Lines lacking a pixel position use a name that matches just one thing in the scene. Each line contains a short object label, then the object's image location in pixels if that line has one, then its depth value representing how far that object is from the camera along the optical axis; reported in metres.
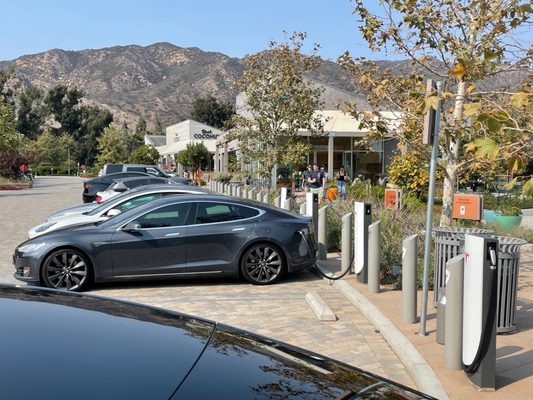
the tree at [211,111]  118.62
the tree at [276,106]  19.84
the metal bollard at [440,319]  5.68
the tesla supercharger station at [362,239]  8.71
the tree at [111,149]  93.62
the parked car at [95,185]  22.70
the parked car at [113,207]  10.53
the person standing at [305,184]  25.88
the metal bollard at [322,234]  10.66
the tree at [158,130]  154.50
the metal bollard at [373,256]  7.94
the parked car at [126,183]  18.72
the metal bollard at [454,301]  4.92
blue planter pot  16.53
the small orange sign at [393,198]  13.08
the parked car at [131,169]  28.47
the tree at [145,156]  76.75
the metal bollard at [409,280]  6.46
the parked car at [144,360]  1.83
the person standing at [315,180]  24.67
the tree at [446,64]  8.16
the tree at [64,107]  112.88
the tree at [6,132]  44.62
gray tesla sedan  8.57
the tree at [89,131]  112.75
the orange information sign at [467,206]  11.48
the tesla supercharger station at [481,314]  4.60
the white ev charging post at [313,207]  11.12
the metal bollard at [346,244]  9.12
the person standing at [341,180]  22.46
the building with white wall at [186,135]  77.99
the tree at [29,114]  109.31
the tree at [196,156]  50.28
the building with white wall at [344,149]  36.84
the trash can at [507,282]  5.90
